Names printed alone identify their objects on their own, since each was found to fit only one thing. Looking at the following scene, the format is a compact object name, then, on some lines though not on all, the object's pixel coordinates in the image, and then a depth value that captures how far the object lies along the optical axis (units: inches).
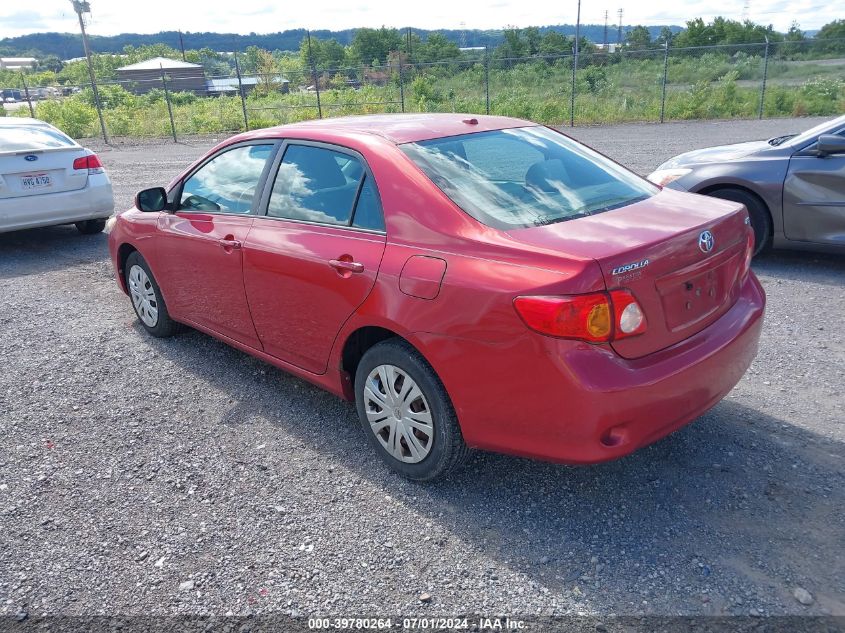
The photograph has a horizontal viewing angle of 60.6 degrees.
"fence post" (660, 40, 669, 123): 784.4
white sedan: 318.0
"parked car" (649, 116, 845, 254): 245.1
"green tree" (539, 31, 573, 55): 1593.0
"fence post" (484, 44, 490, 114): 843.0
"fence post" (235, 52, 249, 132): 875.1
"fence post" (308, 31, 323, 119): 904.5
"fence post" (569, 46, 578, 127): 790.3
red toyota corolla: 109.4
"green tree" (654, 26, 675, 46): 1552.9
